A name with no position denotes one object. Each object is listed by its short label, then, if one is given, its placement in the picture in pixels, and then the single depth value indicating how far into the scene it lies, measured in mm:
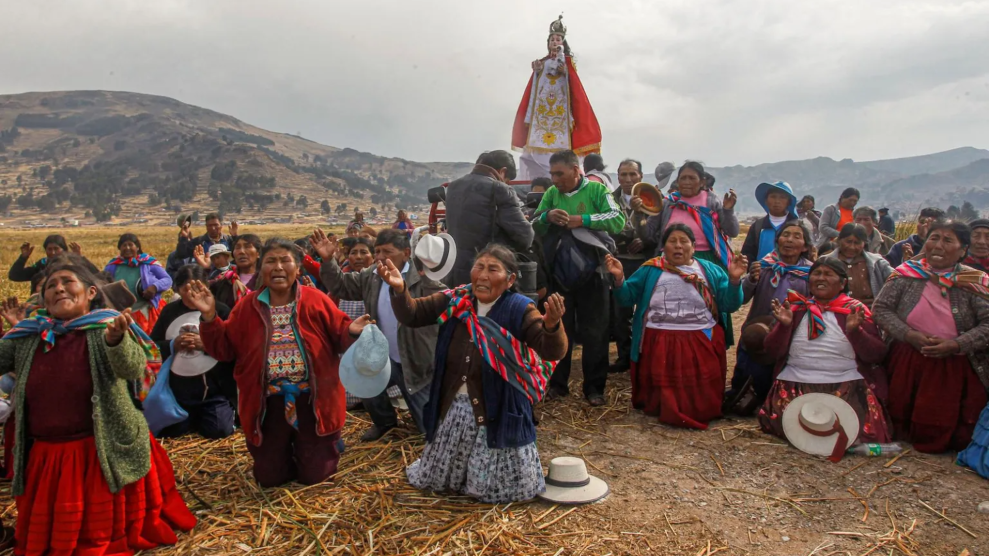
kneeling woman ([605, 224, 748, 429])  5348
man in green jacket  5664
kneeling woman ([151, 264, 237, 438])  5098
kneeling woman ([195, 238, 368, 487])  3969
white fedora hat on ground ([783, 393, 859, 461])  4594
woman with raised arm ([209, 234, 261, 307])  5605
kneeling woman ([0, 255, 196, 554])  3252
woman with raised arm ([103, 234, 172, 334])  6707
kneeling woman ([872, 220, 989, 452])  4496
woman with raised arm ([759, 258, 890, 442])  4734
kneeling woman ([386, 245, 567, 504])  3775
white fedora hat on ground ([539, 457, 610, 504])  3907
